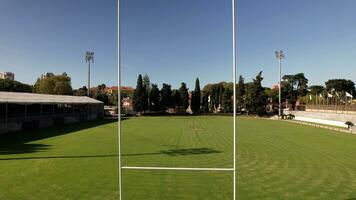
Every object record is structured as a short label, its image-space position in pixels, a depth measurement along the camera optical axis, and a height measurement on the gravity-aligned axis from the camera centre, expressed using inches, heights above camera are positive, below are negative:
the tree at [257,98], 2290.4 +72.2
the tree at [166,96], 2778.1 +103.5
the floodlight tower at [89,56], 2293.3 +406.6
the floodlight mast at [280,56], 2117.5 +382.6
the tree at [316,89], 3645.9 +237.3
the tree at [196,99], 2773.1 +75.6
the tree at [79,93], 3343.0 +159.8
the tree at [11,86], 2492.4 +184.5
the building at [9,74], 5343.5 +615.2
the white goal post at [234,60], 246.4 +41.6
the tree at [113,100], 3630.2 +82.9
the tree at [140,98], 2532.0 +75.4
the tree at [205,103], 2996.8 +40.2
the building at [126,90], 4594.5 +275.1
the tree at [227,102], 2851.9 +48.0
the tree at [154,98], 2719.0 +81.5
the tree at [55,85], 2581.0 +192.9
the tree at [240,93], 2731.3 +134.4
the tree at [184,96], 2871.6 +107.7
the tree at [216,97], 3110.0 +108.2
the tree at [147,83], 2708.7 +228.8
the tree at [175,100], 2822.3 +66.8
